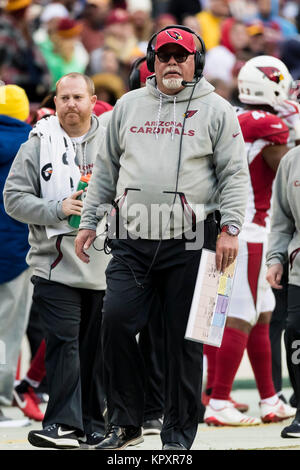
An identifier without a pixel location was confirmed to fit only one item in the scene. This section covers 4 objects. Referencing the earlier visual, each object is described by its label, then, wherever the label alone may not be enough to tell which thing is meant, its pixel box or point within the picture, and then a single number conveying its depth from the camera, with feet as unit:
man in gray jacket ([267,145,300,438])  49.44
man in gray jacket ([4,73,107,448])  46.96
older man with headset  42.34
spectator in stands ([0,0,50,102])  88.02
